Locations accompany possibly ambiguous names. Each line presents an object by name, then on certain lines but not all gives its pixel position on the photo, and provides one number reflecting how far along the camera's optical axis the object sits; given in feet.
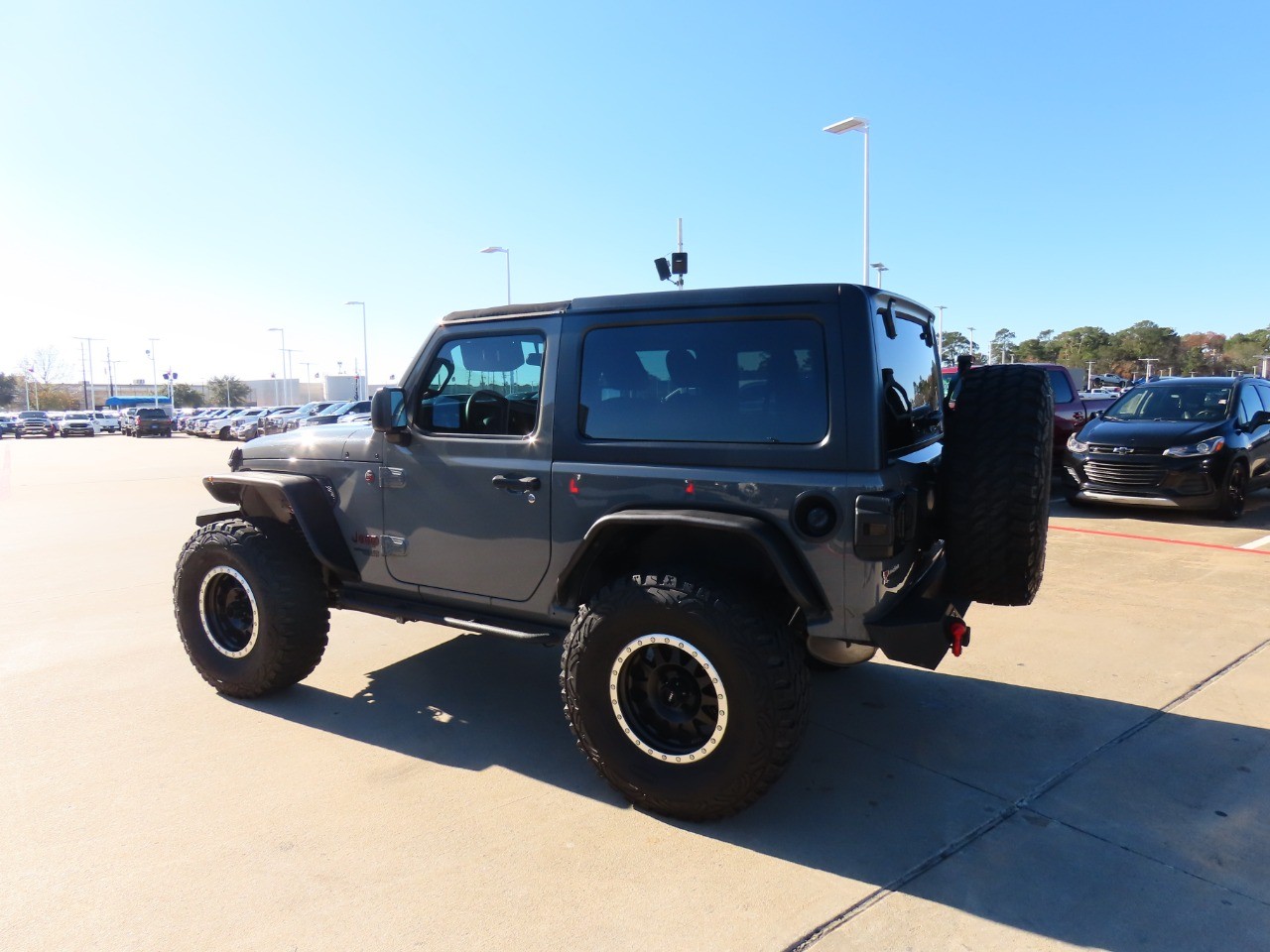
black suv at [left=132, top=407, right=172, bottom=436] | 134.10
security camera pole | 49.90
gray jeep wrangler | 9.37
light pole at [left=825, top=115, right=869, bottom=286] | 61.67
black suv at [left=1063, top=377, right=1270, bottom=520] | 30.09
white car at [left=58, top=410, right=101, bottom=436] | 145.48
